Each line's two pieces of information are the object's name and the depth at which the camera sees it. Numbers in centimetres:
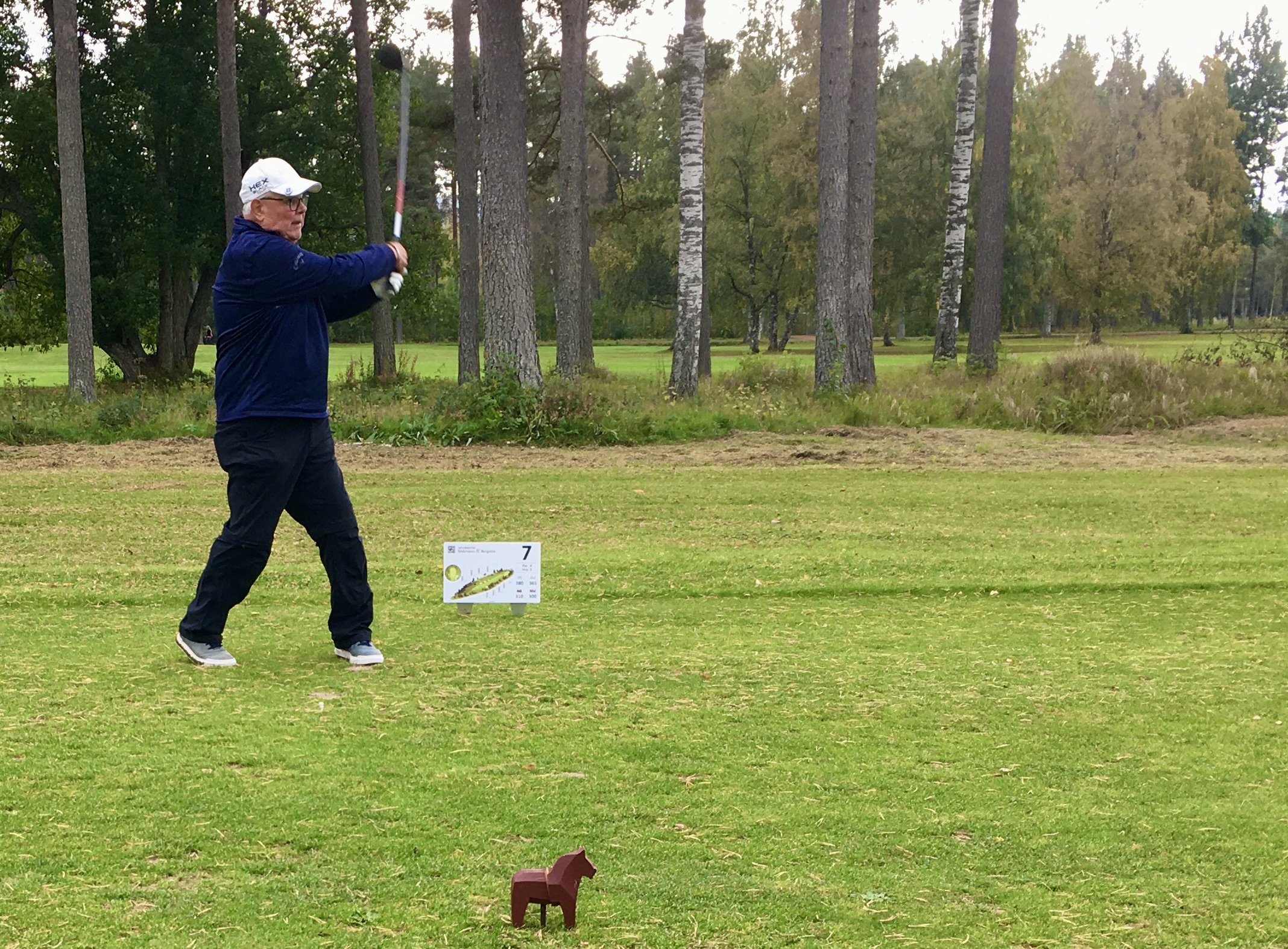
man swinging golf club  566
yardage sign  711
